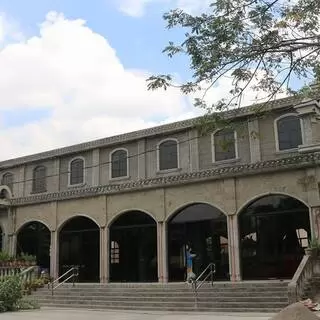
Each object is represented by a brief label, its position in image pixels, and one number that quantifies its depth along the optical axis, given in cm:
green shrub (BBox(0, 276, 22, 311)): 1441
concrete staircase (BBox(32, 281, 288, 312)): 1387
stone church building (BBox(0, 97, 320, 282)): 1646
